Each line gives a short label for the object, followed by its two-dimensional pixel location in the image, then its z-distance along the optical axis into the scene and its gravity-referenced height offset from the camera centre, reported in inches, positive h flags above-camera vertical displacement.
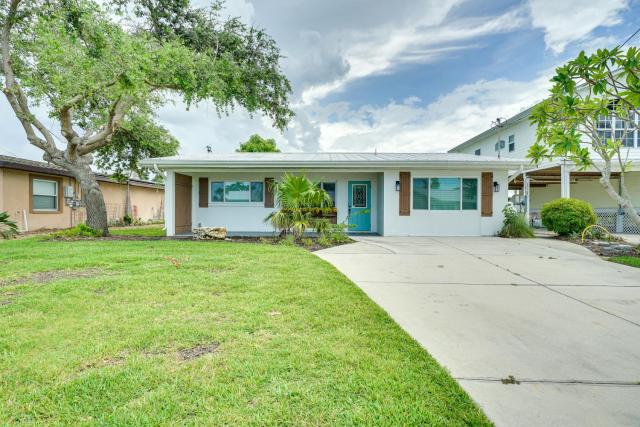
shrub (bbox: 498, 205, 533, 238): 425.1 -22.0
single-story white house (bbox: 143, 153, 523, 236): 424.5 +28.5
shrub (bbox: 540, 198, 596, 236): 409.7 -8.0
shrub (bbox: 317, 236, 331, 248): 341.8 -35.7
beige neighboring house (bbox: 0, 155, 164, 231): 495.8 +26.6
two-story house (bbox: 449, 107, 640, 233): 495.2 +64.0
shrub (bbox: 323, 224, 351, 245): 366.6 -28.9
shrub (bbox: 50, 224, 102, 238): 382.3 -28.4
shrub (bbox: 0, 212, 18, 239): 375.2 -24.9
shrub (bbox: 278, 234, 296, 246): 343.0 -34.7
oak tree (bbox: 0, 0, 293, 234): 303.4 +156.5
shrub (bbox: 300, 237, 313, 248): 339.0 -36.0
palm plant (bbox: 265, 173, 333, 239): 349.1 +6.7
